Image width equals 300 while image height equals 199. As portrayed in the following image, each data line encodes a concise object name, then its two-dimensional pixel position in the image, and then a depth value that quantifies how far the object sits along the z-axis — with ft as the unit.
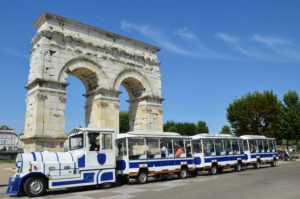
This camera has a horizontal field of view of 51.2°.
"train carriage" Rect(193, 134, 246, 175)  66.23
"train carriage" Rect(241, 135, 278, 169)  81.10
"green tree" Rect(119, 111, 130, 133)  160.87
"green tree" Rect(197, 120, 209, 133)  222.79
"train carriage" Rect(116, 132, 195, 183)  51.88
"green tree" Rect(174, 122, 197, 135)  208.80
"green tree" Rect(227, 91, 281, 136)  116.06
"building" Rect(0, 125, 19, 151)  354.78
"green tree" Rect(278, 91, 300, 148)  124.98
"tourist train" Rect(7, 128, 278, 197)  41.27
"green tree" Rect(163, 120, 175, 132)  208.46
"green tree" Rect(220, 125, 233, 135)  265.15
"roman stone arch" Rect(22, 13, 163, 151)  63.16
